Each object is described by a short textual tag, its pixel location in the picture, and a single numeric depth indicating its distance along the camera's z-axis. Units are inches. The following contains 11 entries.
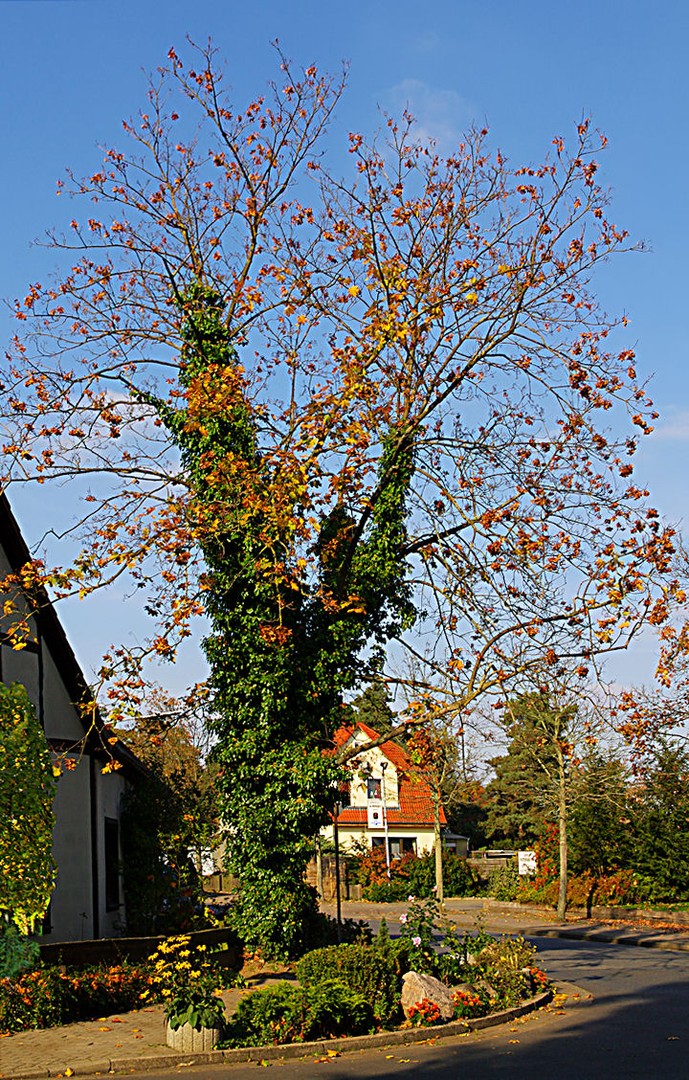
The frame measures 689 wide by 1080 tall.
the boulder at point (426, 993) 540.4
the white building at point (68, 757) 706.5
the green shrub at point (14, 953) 546.9
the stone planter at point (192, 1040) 478.0
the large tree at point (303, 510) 653.9
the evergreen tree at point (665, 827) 1219.9
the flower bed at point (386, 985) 506.0
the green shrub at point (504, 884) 1546.5
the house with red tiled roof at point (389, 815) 2206.0
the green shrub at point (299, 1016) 500.4
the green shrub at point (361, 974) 536.1
